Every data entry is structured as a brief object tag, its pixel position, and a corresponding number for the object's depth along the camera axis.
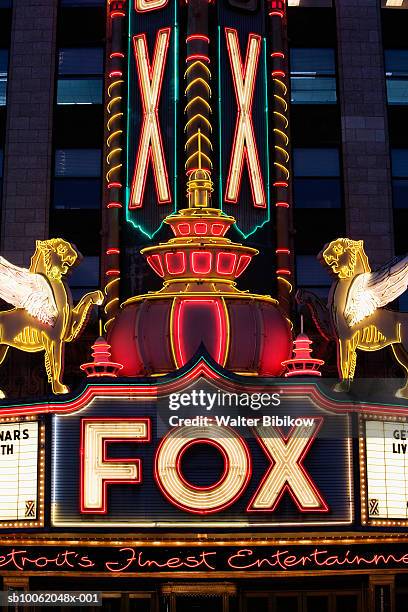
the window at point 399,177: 35.25
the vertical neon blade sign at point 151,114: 30.86
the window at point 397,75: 36.19
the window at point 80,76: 35.78
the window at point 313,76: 36.06
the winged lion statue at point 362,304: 27.39
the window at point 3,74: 35.94
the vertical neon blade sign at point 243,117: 30.77
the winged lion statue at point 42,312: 27.56
